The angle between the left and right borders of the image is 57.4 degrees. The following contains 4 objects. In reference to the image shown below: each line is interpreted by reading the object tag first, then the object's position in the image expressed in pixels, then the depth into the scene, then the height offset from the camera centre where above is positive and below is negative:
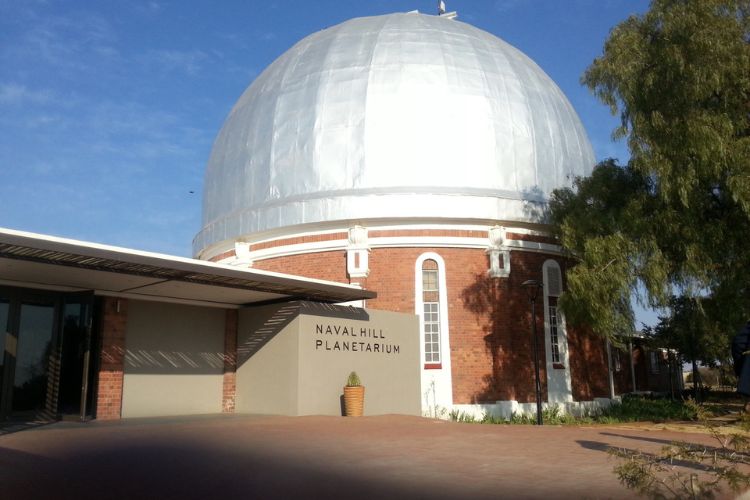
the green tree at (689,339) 24.50 +1.34
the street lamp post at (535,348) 17.11 +0.67
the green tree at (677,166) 15.65 +4.73
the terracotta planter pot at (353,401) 16.28 -0.58
